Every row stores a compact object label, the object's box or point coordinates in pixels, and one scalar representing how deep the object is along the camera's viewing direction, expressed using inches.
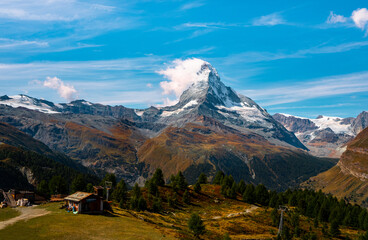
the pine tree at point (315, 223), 5019.7
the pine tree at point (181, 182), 6146.7
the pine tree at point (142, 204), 4329.7
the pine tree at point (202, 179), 7663.4
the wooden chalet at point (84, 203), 2984.7
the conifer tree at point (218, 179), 7613.2
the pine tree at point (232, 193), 6412.4
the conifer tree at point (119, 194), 4573.3
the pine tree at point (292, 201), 6722.4
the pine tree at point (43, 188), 5703.7
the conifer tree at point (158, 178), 6200.8
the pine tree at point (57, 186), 5728.3
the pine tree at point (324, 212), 5673.7
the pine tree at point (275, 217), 4766.2
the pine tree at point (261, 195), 6678.2
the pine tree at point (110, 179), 5900.6
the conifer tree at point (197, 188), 6315.5
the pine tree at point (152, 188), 5457.7
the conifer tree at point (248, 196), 6382.9
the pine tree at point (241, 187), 7062.0
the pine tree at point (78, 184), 5634.8
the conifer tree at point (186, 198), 5536.4
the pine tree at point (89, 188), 5270.7
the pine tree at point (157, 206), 4540.1
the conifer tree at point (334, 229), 4753.9
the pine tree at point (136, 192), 4769.2
